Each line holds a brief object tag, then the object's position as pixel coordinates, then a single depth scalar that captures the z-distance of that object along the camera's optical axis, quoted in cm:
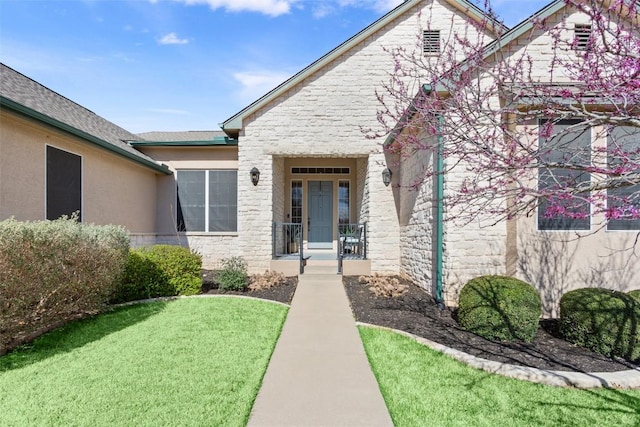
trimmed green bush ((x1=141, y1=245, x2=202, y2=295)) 688
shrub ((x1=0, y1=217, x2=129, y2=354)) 416
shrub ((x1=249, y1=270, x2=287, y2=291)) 756
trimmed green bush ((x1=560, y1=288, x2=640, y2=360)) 430
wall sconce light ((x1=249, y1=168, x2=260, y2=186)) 921
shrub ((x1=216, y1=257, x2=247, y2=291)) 735
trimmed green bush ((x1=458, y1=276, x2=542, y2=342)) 462
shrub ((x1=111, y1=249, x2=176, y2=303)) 665
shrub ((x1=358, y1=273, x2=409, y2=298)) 692
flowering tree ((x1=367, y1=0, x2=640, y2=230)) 281
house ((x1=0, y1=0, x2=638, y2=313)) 618
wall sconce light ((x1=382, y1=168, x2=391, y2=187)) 908
